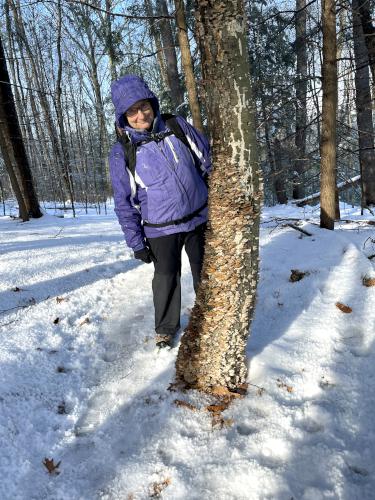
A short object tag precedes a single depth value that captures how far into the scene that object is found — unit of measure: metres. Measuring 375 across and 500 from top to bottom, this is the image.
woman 2.51
